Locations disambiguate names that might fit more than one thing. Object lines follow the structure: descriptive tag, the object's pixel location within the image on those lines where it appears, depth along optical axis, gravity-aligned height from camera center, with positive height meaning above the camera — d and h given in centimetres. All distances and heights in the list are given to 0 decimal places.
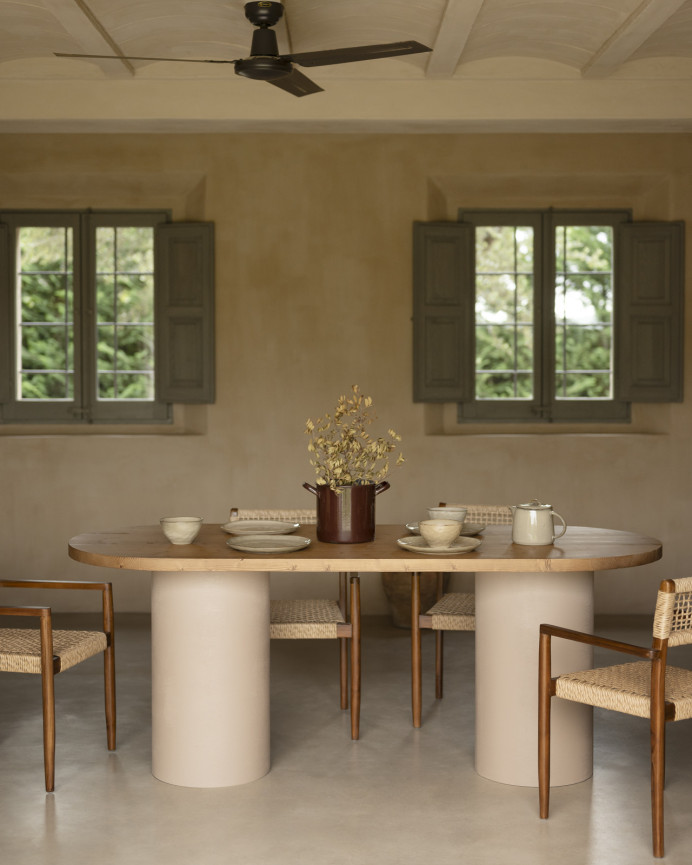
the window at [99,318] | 622 +48
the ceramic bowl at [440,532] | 335 -47
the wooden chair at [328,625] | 375 -89
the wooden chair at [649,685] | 275 -86
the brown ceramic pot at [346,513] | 352 -43
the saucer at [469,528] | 371 -51
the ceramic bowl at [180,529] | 340 -47
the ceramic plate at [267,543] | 327 -51
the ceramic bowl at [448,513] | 369 -45
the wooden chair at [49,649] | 325 -87
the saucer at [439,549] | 325 -51
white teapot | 345 -46
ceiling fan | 373 +130
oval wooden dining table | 330 -90
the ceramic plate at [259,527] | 370 -51
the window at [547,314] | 622 +51
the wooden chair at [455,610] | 392 -87
